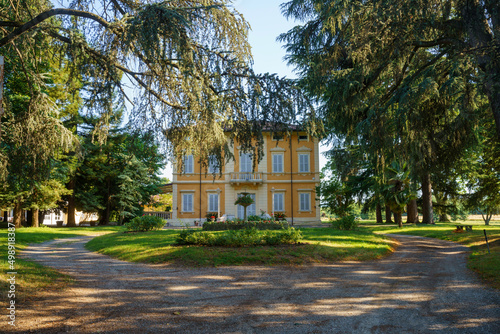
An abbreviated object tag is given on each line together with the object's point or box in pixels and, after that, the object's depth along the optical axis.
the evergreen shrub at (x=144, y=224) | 16.58
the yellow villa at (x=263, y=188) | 28.94
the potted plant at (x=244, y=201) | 17.77
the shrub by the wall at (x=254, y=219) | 18.20
